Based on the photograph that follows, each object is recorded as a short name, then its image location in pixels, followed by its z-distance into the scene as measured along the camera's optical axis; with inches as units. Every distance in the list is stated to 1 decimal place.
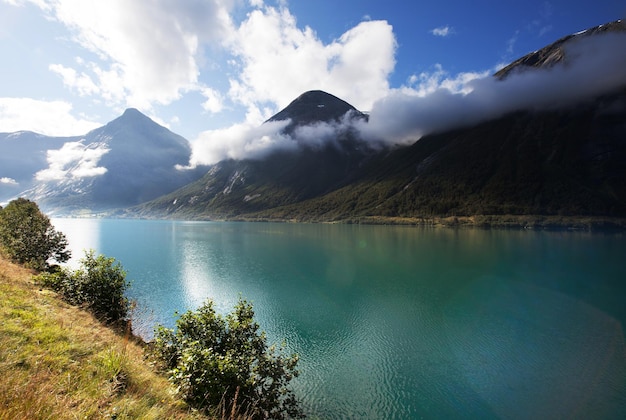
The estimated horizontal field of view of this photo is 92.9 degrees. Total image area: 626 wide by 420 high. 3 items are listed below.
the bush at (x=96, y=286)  754.2
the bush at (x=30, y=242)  1221.1
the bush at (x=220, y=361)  439.5
